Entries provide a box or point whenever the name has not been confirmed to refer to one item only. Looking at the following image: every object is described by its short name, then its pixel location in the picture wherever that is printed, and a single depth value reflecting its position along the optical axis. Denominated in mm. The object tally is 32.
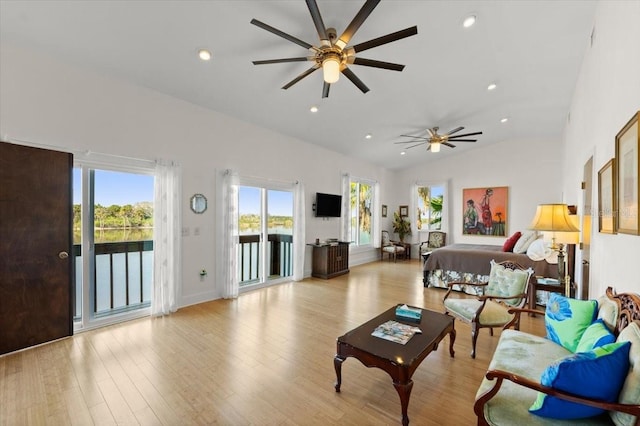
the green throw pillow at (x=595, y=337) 1489
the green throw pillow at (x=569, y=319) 1879
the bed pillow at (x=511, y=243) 5350
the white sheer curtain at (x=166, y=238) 3789
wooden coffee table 1831
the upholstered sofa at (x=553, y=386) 1174
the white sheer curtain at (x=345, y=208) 7125
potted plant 8914
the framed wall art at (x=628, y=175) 1442
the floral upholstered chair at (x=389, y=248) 8297
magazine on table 2168
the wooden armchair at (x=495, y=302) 2820
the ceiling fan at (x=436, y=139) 5492
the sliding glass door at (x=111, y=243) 3336
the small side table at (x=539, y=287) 3645
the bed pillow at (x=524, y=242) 5004
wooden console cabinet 6070
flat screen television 6371
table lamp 3088
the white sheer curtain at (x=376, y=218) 8375
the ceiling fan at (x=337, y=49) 2115
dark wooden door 2752
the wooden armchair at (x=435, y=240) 8219
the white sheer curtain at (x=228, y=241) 4551
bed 4590
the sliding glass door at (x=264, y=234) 5141
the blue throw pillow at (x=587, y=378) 1207
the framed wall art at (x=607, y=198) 1859
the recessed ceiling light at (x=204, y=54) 3111
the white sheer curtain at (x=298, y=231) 5801
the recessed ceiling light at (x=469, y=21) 2836
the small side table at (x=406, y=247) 8787
